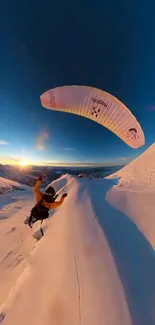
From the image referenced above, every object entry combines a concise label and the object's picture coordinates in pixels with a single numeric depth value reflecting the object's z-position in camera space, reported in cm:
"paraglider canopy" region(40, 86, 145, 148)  614
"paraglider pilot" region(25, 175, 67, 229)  491
